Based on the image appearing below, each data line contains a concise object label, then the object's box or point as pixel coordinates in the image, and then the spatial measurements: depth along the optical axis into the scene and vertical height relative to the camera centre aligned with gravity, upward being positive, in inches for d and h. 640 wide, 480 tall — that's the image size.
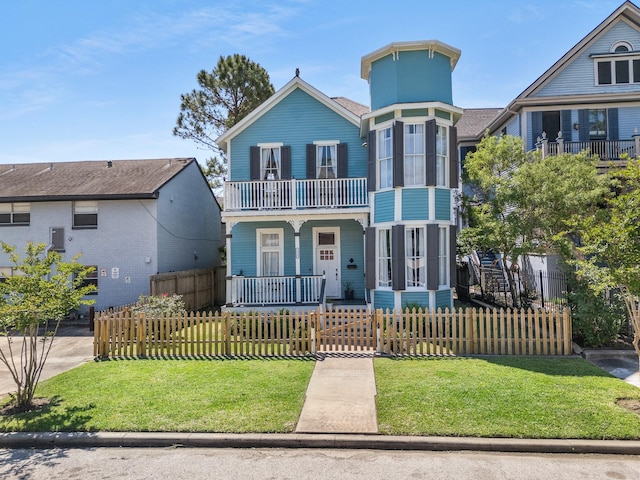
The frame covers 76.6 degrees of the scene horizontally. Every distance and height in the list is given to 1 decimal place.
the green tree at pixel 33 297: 287.9 -27.8
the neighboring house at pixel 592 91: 780.6 +319.9
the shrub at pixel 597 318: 404.2 -64.1
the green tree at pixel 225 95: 1047.6 +429.9
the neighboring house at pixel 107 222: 687.7 +66.0
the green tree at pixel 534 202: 485.1 +66.6
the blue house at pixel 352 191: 526.9 +96.2
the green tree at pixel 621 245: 280.7 +6.7
